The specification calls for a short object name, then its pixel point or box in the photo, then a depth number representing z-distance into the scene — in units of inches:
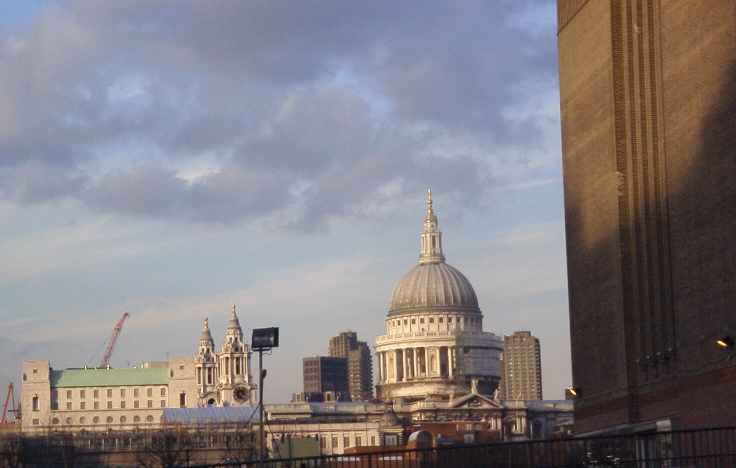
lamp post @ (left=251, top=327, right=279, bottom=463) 4819.4
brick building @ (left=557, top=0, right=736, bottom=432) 3321.9
